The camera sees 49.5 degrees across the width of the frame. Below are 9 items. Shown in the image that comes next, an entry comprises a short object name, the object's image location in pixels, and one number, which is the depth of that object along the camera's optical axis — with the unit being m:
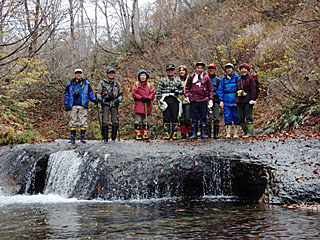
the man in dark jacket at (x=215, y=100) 9.77
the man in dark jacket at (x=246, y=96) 9.15
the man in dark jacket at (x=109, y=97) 9.47
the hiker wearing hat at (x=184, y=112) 9.98
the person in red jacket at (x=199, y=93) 9.46
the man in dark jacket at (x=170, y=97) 9.80
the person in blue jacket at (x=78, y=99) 9.87
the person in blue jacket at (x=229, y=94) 9.45
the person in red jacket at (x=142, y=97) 9.67
